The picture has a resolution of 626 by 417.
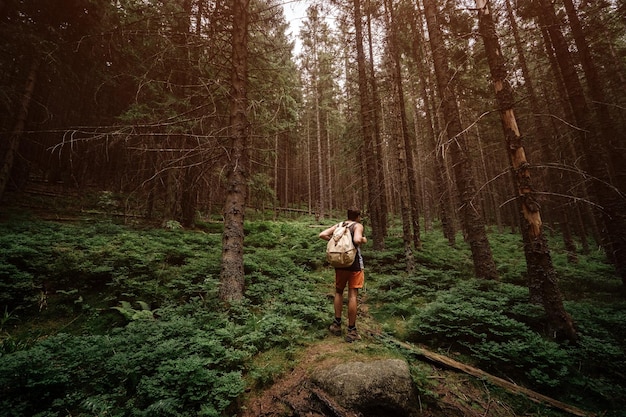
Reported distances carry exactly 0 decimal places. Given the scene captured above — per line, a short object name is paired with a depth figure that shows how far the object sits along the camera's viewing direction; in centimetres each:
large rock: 297
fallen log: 313
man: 457
